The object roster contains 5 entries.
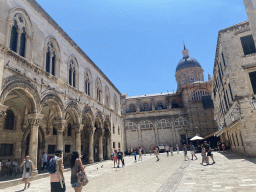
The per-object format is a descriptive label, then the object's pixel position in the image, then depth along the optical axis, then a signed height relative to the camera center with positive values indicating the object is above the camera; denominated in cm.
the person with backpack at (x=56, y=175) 516 -62
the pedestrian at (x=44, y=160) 1502 -62
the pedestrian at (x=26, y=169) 877 -71
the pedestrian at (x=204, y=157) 1401 -113
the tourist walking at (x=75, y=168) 515 -48
